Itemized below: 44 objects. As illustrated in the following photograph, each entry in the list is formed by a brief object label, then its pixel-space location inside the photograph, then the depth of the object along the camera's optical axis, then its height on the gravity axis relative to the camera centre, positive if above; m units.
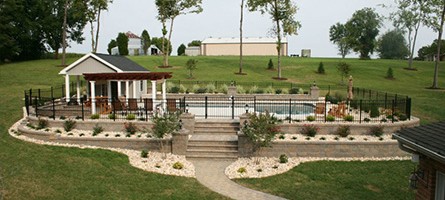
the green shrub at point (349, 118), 19.42 -2.33
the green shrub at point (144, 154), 16.38 -3.56
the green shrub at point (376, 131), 18.31 -2.79
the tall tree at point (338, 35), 110.47 +11.38
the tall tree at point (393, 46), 89.99 +6.32
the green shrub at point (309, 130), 18.27 -2.77
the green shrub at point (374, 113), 20.30 -2.15
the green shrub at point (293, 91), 33.16 -1.67
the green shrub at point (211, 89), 34.03 -1.60
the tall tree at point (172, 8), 52.00 +8.53
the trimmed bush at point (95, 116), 19.95 -2.38
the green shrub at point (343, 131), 18.12 -2.78
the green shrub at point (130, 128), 18.73 -2.81
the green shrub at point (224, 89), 33.78 -1.59
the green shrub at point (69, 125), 18.91 -2.72
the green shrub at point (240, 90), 33.59 -1.66
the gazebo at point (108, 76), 22.55 -0.33
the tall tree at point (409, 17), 47.32 +7.50
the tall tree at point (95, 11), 51.59 +8.10
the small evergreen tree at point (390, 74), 48.09 -0.20
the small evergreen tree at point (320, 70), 49.28 +0.23
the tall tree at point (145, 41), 85.69 +6.88
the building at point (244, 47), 79.06 +5.01
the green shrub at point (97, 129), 18.57 -2.90
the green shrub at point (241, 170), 14.82 -3.82
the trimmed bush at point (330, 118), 19.16 -2.32
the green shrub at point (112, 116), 19.42 -2.36
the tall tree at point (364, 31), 84.50 +9.08
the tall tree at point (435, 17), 38.76 +6.06
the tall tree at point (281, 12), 46.62 +7.27
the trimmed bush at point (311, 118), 19.38 -2.34
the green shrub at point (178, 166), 15.07 -3.73
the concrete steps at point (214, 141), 16.88 -3.20
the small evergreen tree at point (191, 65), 43.19 +0.65
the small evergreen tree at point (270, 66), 51.22 +0.72
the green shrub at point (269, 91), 33.66 -1.71
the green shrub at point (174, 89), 33.97 -1.64
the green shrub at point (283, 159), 16.06 -3.65
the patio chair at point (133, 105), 21.47 -1.97
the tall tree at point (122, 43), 68.00 +4.85
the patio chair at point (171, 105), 21.67 -1.96
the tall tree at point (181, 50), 88.26 +4.75
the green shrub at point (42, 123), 19.20 -2.70
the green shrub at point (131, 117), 19.64 -2.38
